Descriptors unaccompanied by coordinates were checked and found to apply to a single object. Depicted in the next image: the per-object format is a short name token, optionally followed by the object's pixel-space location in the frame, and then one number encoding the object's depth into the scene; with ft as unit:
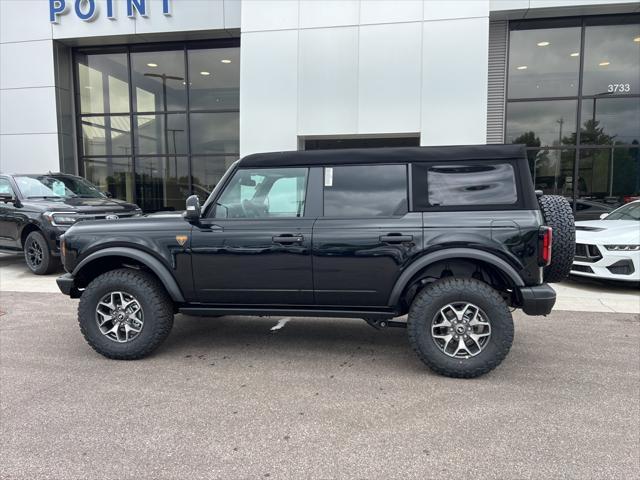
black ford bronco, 11.75
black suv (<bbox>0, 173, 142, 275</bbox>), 25.86
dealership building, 31.89
